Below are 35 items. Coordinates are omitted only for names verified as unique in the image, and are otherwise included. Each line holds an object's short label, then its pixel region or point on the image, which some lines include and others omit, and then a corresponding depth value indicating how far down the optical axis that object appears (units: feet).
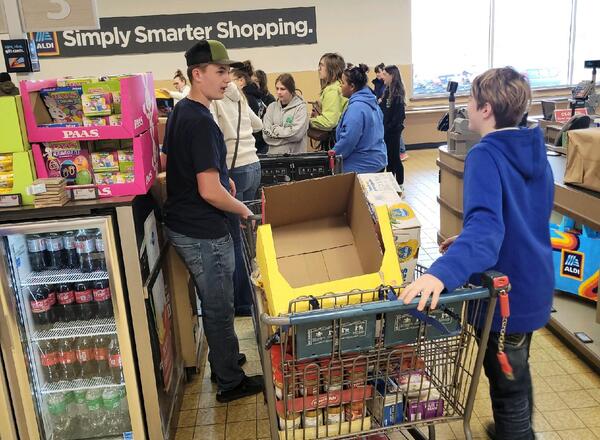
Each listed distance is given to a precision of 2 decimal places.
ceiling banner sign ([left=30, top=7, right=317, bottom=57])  31.01
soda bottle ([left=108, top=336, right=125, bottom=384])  8.35
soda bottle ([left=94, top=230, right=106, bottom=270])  8.16
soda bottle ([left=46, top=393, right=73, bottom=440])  8.49
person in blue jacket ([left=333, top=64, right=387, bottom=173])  14.33
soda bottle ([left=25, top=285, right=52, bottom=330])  8.03
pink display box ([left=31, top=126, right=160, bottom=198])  7.50
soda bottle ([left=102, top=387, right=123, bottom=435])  8.50
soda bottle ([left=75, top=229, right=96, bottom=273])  7.98
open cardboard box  6.30
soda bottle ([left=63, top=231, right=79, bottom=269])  8.08
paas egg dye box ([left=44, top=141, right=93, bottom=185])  7.55
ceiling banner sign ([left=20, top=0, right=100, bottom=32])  8.01
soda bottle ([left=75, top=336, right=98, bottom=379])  8.49
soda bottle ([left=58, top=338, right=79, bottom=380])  8.43
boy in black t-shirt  8.10
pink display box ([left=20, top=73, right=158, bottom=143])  7.32
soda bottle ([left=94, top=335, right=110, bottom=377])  8.49
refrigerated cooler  7.41
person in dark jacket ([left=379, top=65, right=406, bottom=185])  23.50
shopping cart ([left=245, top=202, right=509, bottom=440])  5.29
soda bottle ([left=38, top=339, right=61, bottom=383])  8.32
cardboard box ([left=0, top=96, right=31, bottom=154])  7.13
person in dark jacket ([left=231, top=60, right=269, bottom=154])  16.66
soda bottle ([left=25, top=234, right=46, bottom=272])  8.04
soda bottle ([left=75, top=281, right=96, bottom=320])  8.16
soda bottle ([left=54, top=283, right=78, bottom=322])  8.17
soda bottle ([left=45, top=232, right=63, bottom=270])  8.06
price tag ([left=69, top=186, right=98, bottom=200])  7.41
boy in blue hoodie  5.54
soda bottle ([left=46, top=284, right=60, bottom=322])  8.14
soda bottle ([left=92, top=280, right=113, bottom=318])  8.09
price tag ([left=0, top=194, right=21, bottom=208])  7.22
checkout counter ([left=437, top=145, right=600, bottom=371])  10.03
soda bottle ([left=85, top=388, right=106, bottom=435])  8.57
